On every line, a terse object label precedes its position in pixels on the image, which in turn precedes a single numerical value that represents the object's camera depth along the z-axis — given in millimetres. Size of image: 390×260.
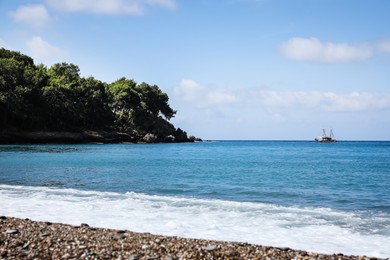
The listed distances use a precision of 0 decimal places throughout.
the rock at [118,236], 9670
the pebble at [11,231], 9711
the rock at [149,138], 126250
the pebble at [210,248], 8656
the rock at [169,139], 142375
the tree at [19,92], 80375
